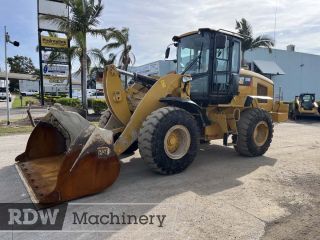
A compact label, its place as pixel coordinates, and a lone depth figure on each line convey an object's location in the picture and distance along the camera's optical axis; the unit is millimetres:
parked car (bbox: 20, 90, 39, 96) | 44814
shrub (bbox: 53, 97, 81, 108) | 15524
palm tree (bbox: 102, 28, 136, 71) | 14741
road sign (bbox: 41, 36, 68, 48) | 19435
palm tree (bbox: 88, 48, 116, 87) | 16997
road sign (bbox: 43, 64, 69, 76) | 21902
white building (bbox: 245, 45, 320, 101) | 23237
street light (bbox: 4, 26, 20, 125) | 10759
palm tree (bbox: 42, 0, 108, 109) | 14056
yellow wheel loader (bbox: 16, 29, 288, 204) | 3324
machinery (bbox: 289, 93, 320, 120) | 13685
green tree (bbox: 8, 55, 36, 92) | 63539
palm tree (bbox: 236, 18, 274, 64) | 20409
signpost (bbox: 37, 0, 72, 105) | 18291
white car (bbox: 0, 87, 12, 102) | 35928
